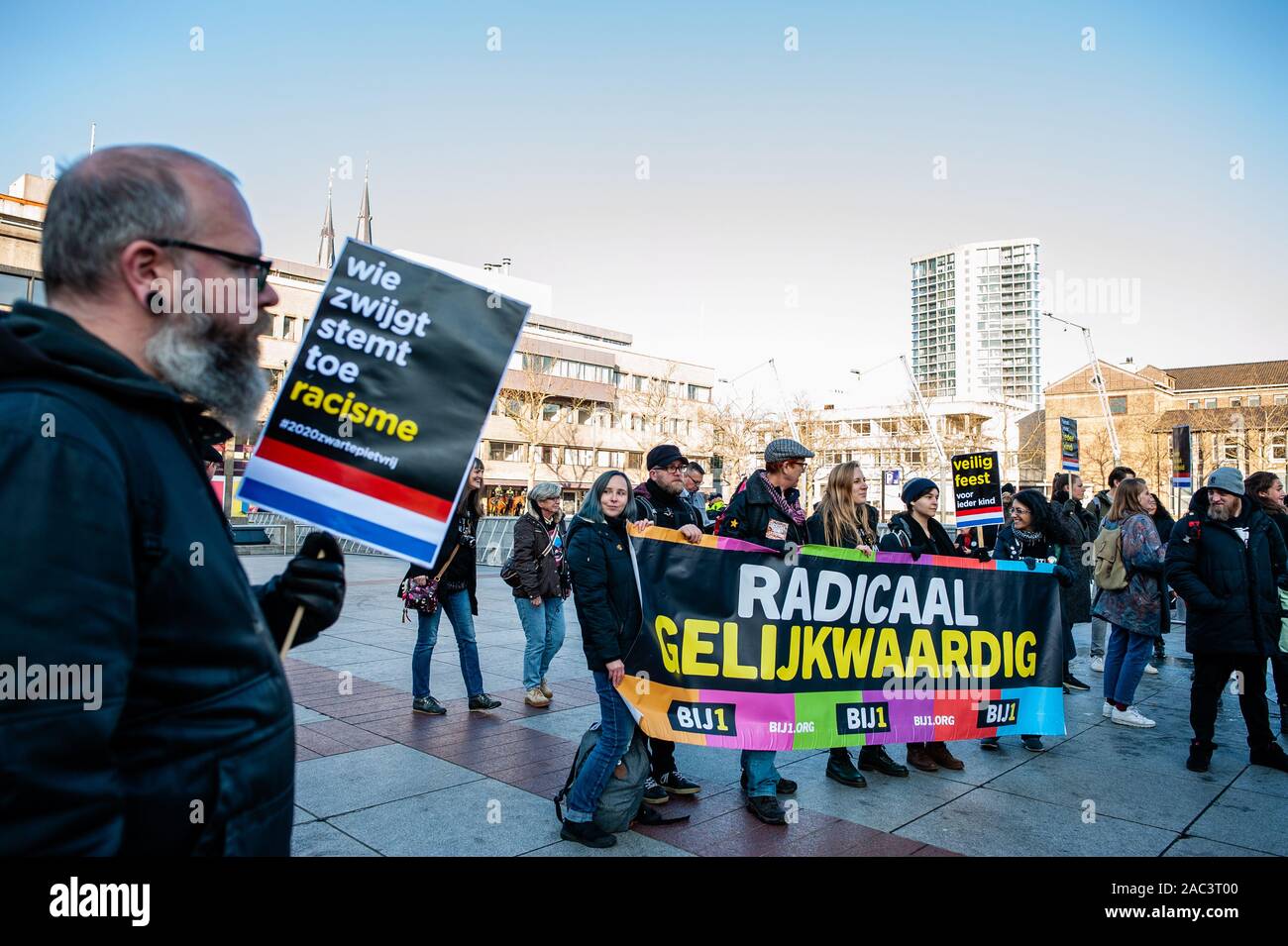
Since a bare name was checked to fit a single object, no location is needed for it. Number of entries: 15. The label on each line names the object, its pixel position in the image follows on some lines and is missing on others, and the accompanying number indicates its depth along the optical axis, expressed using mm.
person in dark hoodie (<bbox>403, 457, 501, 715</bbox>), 6853
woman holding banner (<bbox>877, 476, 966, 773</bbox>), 5773
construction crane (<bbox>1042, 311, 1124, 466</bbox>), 30931
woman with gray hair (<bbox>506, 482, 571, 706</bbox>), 7332
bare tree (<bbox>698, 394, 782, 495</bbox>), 52094
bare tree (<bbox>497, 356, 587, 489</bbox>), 50688
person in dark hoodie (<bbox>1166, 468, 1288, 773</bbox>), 5871
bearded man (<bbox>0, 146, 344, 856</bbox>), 1153
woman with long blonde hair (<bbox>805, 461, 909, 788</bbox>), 5652
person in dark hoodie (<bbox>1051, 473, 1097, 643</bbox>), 9031
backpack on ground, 4375
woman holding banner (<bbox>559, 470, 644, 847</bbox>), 4297
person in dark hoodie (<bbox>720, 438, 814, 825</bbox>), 5289
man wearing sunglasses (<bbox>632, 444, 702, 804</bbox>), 5164
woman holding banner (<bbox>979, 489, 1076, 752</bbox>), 7816
